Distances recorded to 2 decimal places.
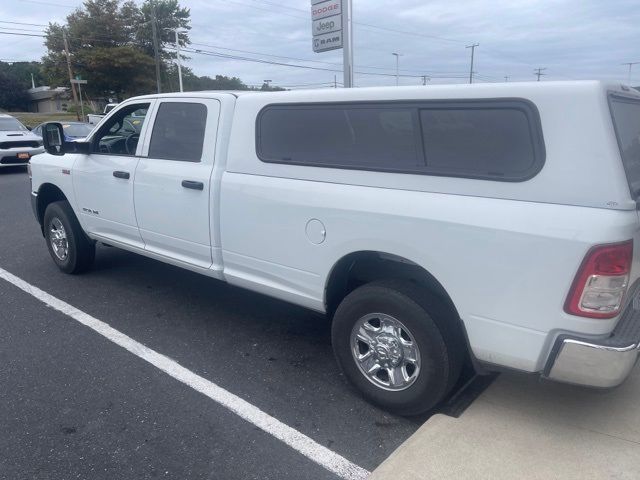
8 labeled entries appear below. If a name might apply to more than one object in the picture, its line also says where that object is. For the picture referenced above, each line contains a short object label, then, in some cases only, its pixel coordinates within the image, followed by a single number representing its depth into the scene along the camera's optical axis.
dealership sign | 9.08
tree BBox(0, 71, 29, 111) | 80.19
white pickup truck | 2.48
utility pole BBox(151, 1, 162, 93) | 36.33
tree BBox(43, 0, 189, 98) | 45.88
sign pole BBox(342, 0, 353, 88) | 8.94
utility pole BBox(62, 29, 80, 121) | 43.78
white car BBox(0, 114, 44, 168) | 14.93
